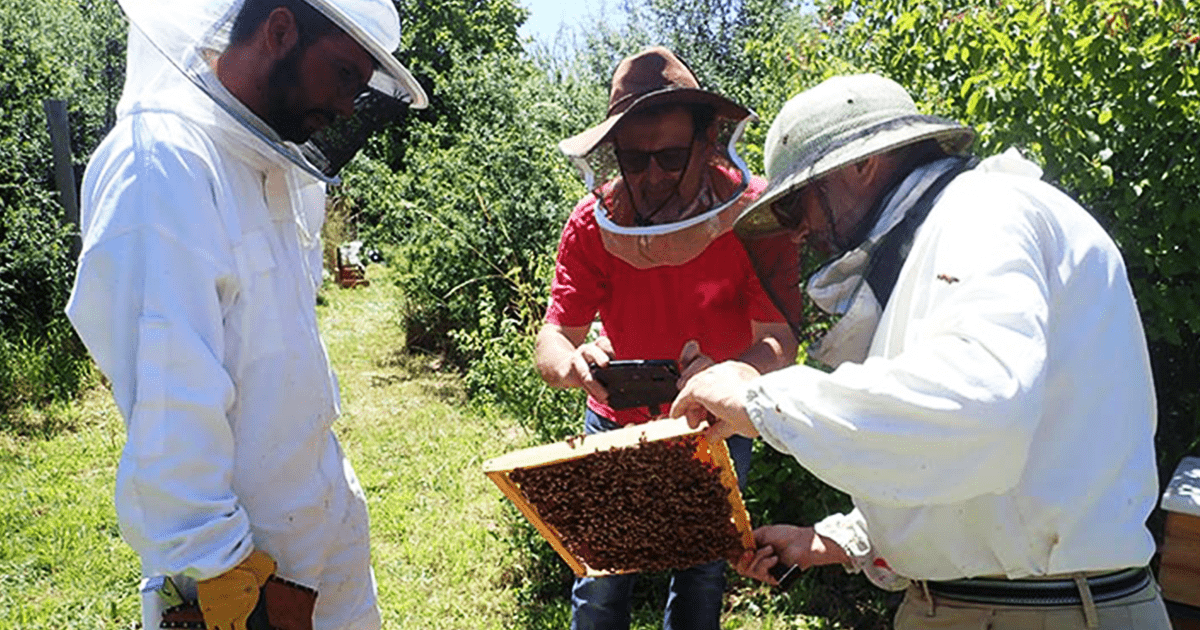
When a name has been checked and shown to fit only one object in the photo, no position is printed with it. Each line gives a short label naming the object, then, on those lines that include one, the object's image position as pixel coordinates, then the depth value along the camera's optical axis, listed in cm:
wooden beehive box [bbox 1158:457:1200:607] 291
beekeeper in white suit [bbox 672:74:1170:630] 149
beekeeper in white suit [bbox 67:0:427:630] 186
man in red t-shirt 301
